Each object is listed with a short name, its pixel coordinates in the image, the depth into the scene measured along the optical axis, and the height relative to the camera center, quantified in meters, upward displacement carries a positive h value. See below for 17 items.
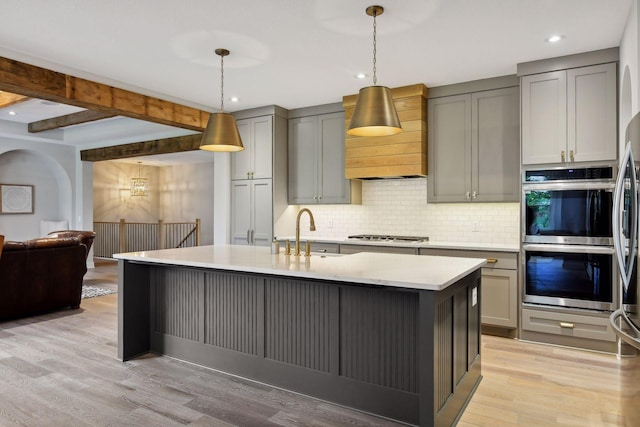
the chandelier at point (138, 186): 12.80 +0.71
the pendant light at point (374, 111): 2.69 +0.63
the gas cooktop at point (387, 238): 5.00 -0.35
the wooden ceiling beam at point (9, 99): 6.31 +1.65
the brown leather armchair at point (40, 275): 4.86 -0.79
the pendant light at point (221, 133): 3.44 +0.62
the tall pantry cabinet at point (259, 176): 5.88 +0.48
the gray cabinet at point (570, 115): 3.85 +0.88
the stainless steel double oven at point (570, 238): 3.78 -0.27
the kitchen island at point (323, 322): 2.41 -0.77
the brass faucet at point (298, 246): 3.12 -0.27
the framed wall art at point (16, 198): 8.73 +0.25
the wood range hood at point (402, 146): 4.89 +0.75
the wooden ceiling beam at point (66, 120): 6.87 +1.54
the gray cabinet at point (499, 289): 4.21 -0.80
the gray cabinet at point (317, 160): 5.64 +0.67
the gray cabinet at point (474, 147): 4.52 +0.69
